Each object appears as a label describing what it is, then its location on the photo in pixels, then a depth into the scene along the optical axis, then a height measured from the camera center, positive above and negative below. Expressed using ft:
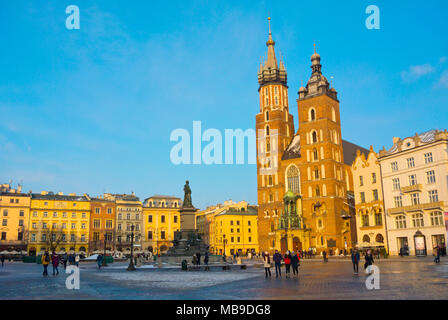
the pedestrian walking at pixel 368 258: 71.95 -4.33
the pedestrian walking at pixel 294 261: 76.33 -4.85
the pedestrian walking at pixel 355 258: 78.69 -4.67
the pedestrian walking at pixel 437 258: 105.70 -6.80
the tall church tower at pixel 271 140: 257.14 +61.79
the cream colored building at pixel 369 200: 184.75 +15.10
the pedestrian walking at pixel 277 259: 76.97 -4.37
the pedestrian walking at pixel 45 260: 84.98 -3.84
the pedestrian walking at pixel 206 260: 118.42 -6.48
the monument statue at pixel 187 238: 139.13 -0.02
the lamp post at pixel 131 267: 107.84 -7.23
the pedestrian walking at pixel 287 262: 76.43 -4.94
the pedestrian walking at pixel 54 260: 88.35 -4.04
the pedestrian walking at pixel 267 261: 77.05 -4.74
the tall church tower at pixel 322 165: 225.56 +40.05
